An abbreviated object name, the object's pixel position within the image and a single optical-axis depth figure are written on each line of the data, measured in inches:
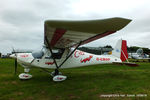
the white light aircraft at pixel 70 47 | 121.3
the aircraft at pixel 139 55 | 1268.2
